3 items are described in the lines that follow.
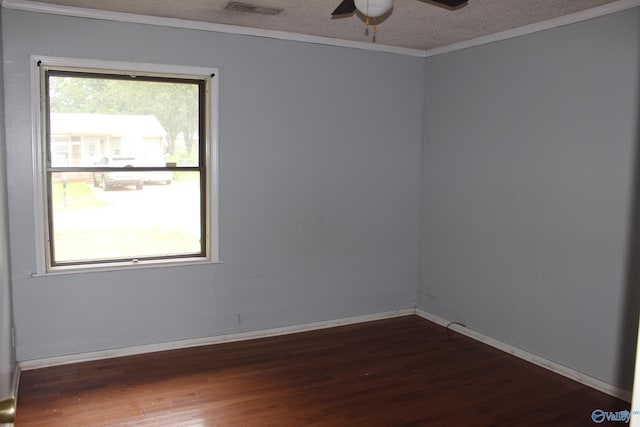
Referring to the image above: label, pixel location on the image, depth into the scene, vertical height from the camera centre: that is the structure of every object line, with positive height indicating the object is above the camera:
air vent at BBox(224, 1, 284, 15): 3.54 +1.10
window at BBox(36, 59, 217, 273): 3.75 -0.01
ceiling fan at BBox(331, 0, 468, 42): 2.39 +0.75
